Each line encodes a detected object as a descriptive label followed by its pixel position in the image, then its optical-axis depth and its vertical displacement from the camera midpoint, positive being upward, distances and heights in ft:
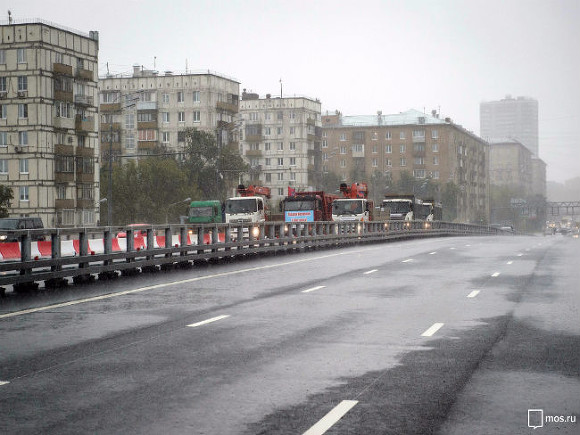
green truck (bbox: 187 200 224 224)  204.14 -3.50
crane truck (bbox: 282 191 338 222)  164.14 -2.27
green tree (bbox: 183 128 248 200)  321.52 +11.39
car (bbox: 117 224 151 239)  78.31 -2.88
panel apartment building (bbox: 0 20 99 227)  255.91 +22.11
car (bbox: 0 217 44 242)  144.66 -3.86
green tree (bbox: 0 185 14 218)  216.54 +0.30
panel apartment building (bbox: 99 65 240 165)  375.25 +35.03
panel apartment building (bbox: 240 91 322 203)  448.65 +25.56
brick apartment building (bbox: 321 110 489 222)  521.24 +25.57
